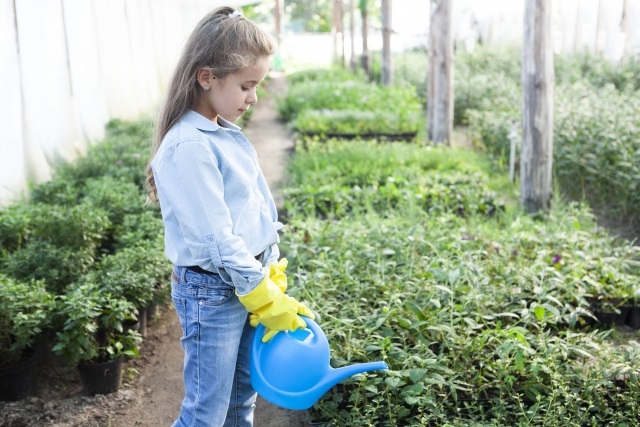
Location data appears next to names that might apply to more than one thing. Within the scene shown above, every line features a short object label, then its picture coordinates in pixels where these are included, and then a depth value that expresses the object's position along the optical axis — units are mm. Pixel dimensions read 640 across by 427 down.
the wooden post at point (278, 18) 30261
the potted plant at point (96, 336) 2920
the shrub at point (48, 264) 3465
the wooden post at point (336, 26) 22970
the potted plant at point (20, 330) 2848
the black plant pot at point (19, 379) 2979
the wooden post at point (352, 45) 19547
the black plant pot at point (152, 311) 3866
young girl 1882
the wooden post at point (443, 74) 8523
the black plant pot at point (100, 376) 3109
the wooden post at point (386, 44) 12977
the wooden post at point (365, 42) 15914
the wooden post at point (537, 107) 5375
